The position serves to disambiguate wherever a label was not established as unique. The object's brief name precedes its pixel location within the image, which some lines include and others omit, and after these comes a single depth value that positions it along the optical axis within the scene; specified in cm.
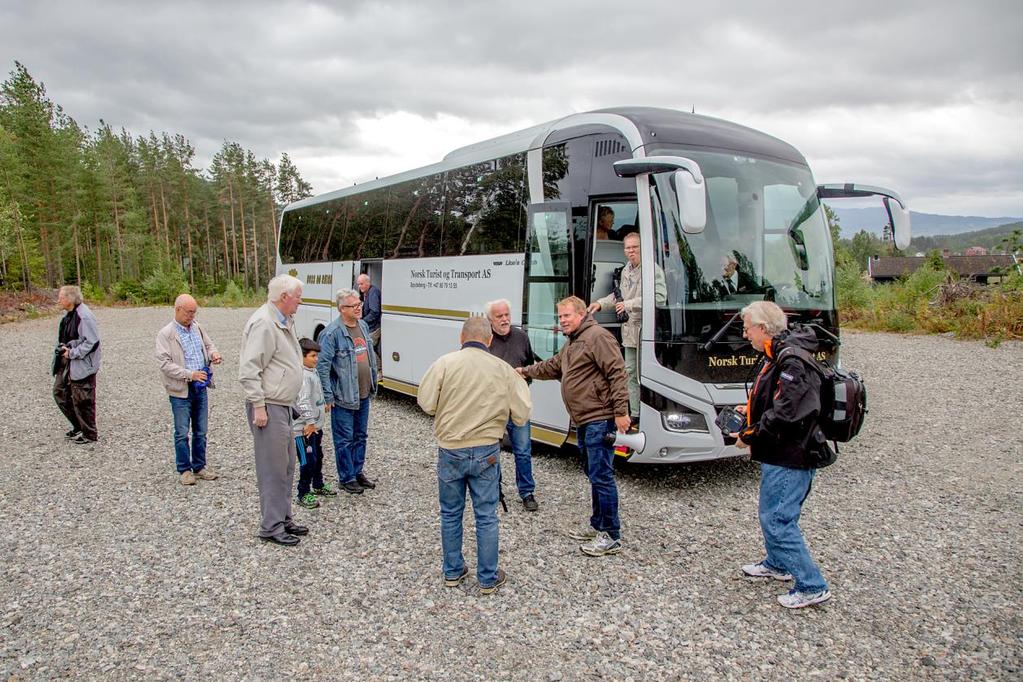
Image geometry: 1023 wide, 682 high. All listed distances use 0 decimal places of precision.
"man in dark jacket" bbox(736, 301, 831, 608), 386
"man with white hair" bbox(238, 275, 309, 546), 483
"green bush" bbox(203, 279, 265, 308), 4356
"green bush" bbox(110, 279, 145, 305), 4256
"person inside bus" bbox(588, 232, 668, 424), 625
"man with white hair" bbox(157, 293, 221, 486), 646
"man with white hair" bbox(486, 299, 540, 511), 604
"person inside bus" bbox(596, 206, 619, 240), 666
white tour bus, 600
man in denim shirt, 600
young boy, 569
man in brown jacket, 487
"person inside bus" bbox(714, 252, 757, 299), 605
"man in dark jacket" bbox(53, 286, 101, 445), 776
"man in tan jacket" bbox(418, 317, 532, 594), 429
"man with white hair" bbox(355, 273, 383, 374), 1053
